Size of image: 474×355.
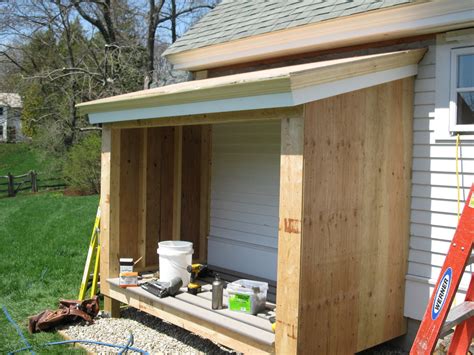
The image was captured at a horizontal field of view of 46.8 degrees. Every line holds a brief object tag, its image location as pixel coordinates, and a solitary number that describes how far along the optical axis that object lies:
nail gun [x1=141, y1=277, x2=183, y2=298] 5.77
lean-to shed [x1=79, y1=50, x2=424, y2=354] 4.21
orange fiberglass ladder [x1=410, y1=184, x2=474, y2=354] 3.24
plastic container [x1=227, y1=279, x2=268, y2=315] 5.15
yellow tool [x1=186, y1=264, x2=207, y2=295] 5.90
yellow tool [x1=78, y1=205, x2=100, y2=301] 6.86
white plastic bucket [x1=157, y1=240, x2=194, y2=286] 6.18
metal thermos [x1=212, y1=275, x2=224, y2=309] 5.26
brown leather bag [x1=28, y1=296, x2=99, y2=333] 5.91
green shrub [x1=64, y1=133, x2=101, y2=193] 19.88
